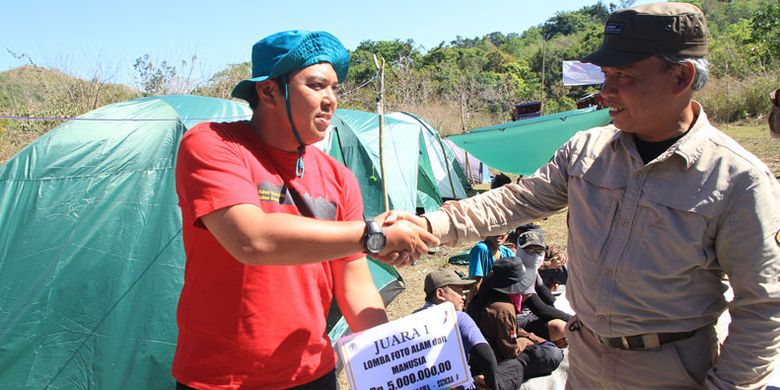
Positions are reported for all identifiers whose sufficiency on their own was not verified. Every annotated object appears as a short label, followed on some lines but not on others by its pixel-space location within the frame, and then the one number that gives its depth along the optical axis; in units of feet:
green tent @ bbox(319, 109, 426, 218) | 23.71
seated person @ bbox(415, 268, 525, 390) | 12.21
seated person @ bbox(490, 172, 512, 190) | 28.09
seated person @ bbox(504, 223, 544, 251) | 22.13
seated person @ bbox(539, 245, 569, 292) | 20.71
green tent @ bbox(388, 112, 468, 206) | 35.47
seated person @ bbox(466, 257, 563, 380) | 13.73
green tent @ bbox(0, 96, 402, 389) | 11.47
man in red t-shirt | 5.10
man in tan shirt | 5.21
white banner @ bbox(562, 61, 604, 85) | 48.55
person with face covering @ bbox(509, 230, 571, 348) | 16.11
